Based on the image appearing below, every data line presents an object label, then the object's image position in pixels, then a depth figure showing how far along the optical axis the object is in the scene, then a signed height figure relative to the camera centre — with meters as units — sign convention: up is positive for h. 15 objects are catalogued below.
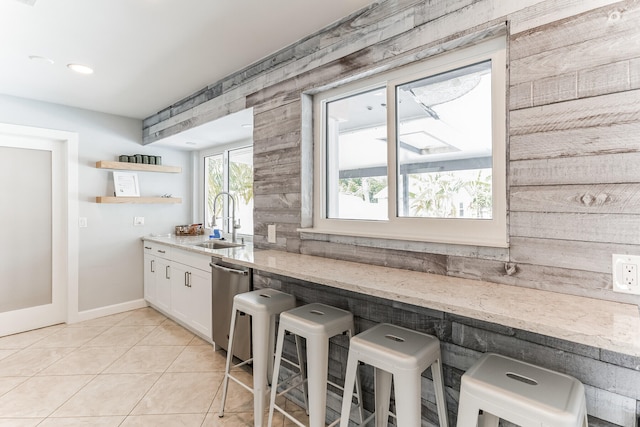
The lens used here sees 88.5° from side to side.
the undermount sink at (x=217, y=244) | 3.29 -0.32
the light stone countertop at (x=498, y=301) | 0.88 -0.31
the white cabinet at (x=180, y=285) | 2.92 -0.73
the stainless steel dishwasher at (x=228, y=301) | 2.47 -0.72
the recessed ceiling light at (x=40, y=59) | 2.41 +1.15
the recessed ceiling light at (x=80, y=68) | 2.57 +1.16
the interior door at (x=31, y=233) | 3.29 -0.20
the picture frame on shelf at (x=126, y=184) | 3.85 +0.35
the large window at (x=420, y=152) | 1.52 +0.34
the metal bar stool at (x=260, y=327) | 1.83 -0.66
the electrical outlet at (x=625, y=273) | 1.10 -0.21
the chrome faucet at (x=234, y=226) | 3.29 -0.13
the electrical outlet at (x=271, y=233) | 2.45 -0.15
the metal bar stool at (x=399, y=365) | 1.22 -0.60
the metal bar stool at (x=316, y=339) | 1.54 -0.61
